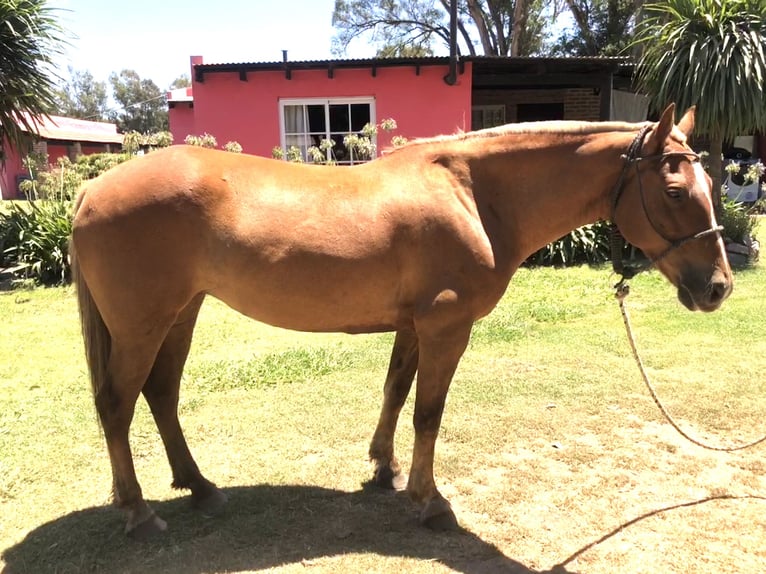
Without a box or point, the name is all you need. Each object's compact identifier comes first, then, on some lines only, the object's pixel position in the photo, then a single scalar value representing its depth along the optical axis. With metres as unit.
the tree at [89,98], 69.72
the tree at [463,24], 26.19
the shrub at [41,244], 9.05
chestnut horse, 2.63
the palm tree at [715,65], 8.48
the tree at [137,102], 66.56
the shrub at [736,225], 9.27
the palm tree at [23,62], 9.15
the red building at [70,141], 24.64
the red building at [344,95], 12.59
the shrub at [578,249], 9.78
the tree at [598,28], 25.33
